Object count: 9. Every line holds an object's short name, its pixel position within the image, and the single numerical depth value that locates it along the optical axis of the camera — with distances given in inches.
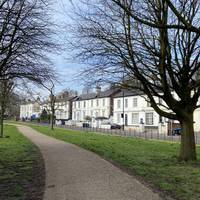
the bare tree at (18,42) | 468.8
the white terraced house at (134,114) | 2640.3
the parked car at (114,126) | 2771.4
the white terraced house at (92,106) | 3693.4
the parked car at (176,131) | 1921.1
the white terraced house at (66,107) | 4653.1
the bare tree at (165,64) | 562.6
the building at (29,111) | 5344.5
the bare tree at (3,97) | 1258.7
